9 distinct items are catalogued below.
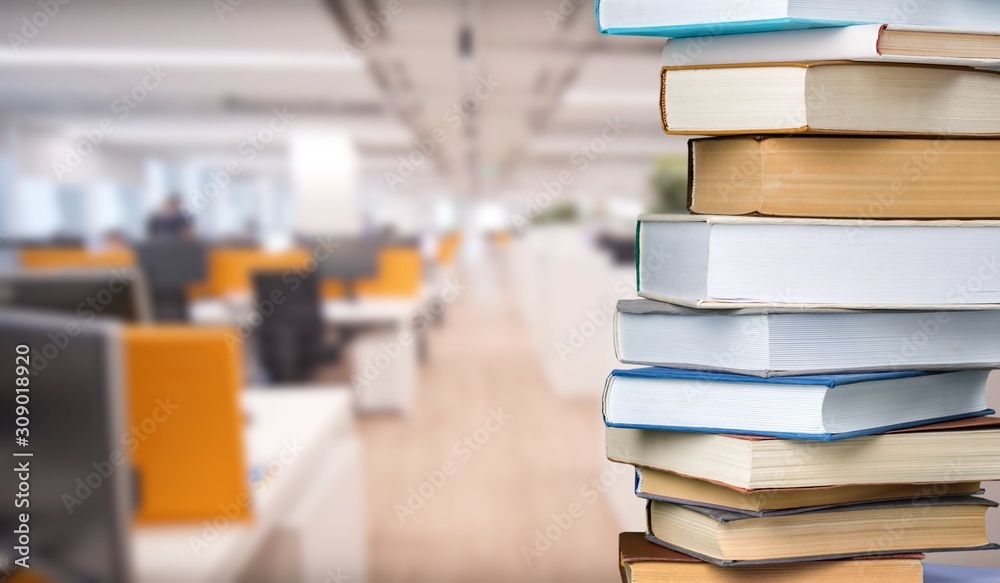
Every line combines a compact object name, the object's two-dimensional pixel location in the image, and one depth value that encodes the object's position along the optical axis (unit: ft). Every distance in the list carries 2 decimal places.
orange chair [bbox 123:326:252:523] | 3.96
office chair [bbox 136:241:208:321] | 14.80
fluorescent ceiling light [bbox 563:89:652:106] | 25.26
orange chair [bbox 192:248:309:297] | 16.06
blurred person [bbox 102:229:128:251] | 22.23
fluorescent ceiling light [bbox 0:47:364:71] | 19.74
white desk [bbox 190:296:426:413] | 14.19
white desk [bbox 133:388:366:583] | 3.77
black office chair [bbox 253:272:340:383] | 13.01
